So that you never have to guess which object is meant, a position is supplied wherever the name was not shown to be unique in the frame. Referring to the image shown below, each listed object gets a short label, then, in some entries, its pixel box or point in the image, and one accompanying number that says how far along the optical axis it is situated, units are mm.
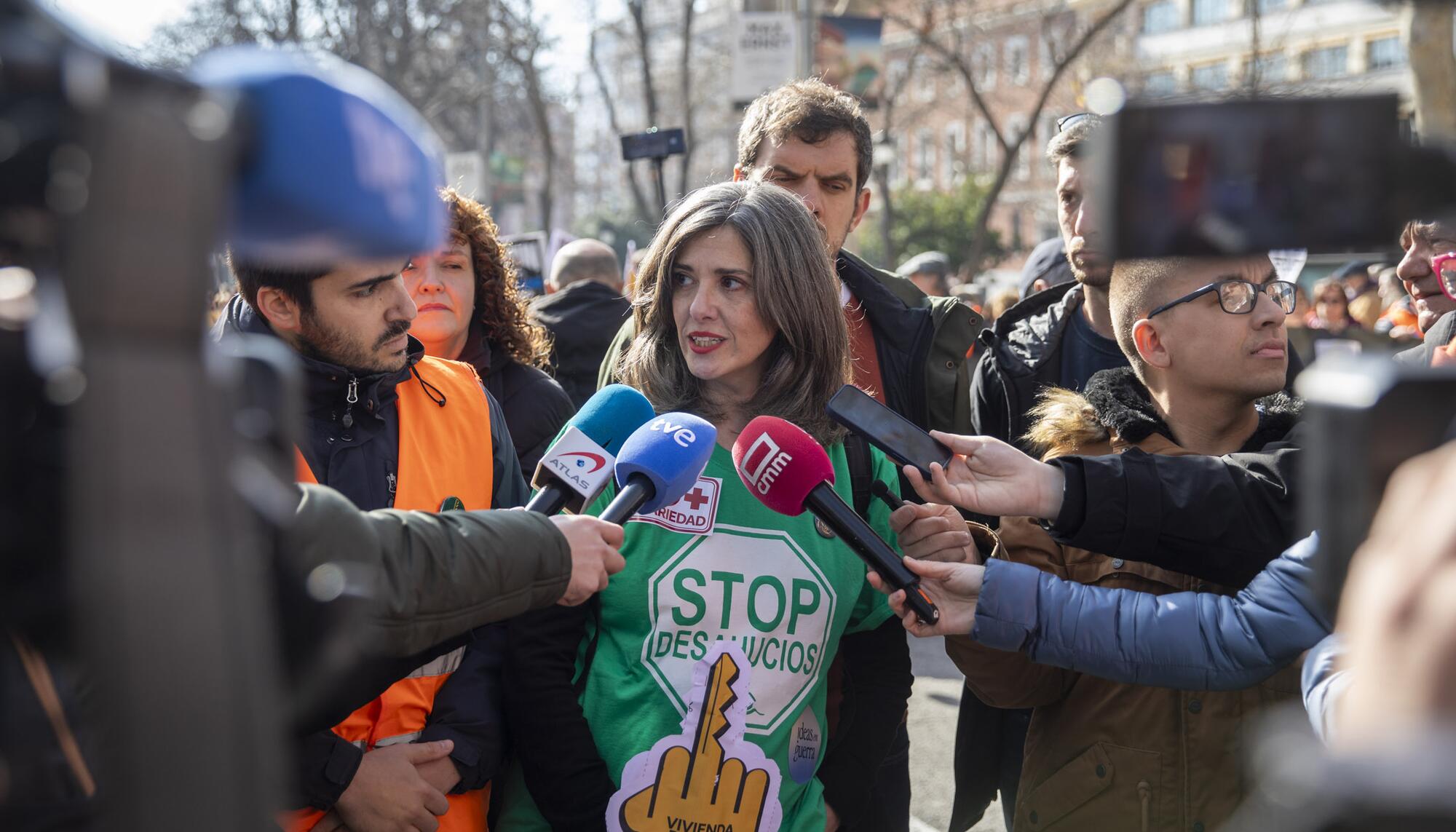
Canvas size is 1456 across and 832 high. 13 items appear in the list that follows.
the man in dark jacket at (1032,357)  3314
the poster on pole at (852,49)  13398
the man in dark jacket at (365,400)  2490
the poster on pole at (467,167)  15124
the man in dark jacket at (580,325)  5277
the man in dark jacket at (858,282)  3623
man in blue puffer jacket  2066
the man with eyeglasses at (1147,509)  2406
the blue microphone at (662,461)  2199
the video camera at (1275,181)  1232
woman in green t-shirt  2451
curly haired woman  3682
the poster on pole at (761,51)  9344
